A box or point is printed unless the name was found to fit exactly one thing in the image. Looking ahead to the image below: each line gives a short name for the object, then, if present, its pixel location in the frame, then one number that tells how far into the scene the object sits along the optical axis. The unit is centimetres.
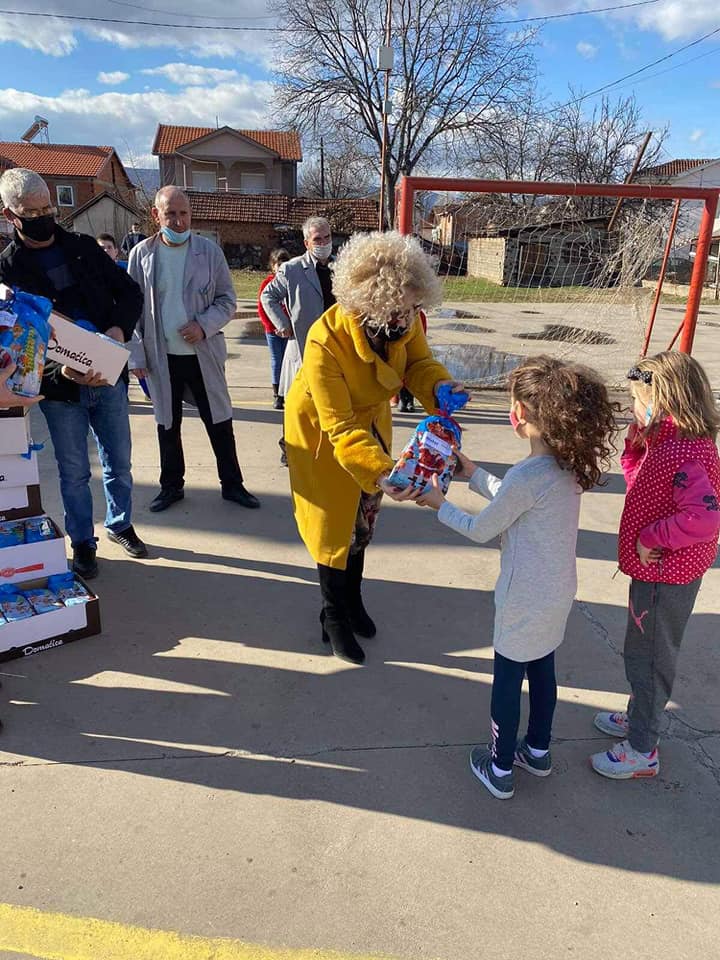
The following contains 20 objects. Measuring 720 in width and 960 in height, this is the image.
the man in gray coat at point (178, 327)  439
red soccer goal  706
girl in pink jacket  216
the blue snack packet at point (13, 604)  304
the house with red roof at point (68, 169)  4403
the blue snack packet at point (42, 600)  313
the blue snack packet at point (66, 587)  329
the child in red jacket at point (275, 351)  746
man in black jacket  321
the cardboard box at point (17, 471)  314
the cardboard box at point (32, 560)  316
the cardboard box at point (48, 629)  299
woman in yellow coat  248
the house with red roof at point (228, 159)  4738
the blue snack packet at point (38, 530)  334
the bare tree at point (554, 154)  3553
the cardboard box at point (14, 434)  307
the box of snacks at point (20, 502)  321
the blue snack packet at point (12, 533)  326
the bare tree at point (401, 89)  3534
